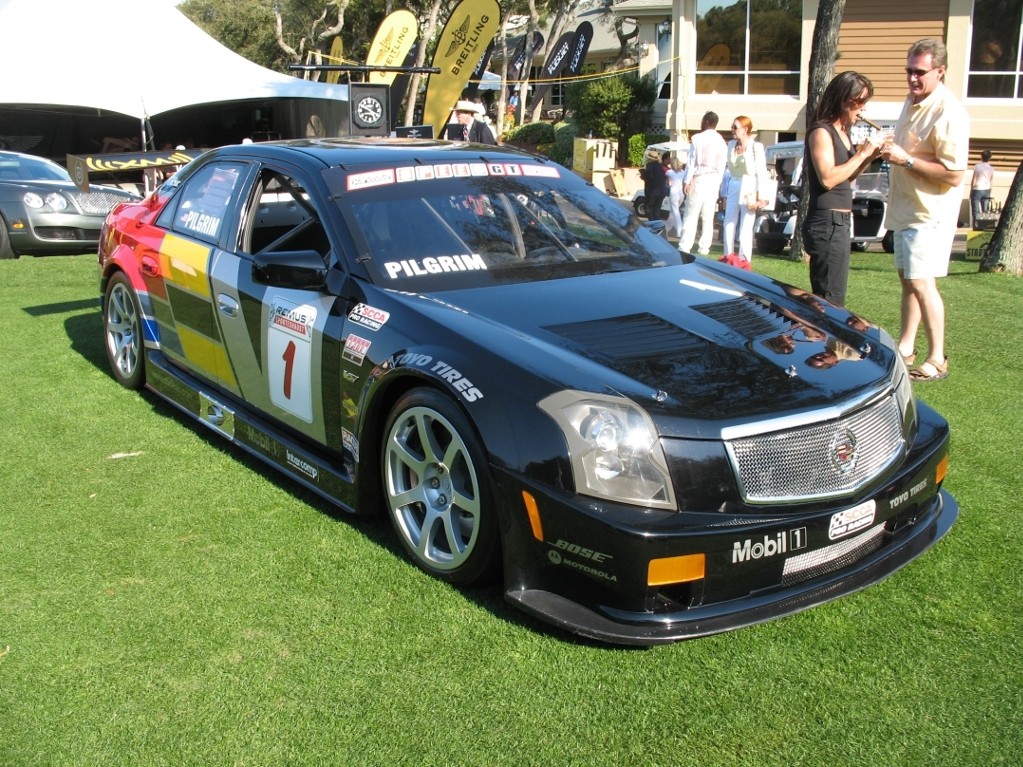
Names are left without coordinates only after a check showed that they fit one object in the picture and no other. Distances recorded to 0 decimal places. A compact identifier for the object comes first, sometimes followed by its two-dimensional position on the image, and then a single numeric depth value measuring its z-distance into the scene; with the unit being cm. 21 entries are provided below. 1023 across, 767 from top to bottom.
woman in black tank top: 581
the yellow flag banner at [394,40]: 2431
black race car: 308
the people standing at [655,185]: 1983
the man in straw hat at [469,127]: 1184
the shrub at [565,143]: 3241
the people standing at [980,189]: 1903
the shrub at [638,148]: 2895
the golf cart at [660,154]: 1902
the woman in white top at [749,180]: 1072
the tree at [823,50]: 1173
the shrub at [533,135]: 3700
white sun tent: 1922
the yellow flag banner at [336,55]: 3031
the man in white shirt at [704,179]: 1161
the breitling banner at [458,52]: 1947
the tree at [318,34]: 4328
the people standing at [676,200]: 1501
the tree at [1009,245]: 1064
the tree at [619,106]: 3064
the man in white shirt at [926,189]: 584
